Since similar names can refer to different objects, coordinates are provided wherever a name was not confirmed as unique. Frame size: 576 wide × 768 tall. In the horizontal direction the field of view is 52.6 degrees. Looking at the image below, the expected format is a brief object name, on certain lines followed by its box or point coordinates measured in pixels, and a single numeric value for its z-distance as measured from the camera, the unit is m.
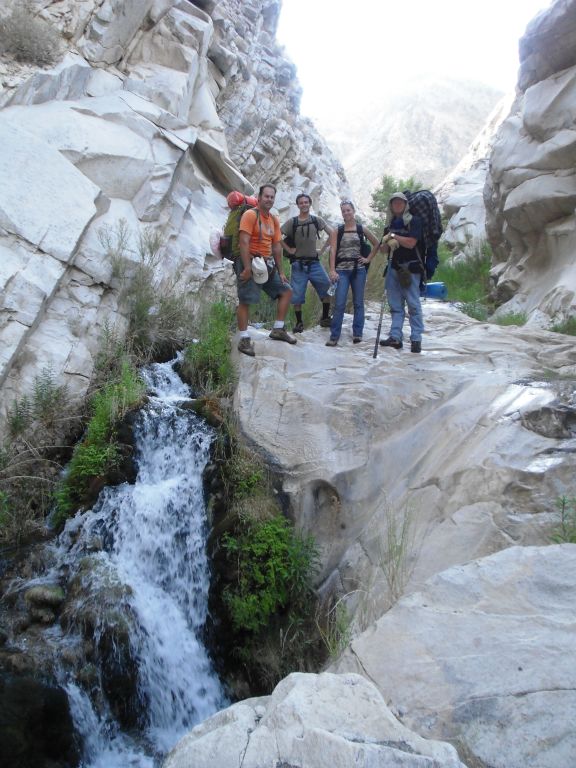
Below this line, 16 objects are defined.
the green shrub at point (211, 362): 6.65
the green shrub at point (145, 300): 7.50
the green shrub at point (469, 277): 13.99
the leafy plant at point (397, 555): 3.69
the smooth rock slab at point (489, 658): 1.99
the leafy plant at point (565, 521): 3.43
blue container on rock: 8.96
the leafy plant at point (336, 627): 3.55
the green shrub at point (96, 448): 5.25
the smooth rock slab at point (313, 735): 1.78
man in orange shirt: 6.18
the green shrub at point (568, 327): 8.53
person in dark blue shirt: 6.37
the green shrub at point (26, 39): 8.70
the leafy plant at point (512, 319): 9.98
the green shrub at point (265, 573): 4.62
